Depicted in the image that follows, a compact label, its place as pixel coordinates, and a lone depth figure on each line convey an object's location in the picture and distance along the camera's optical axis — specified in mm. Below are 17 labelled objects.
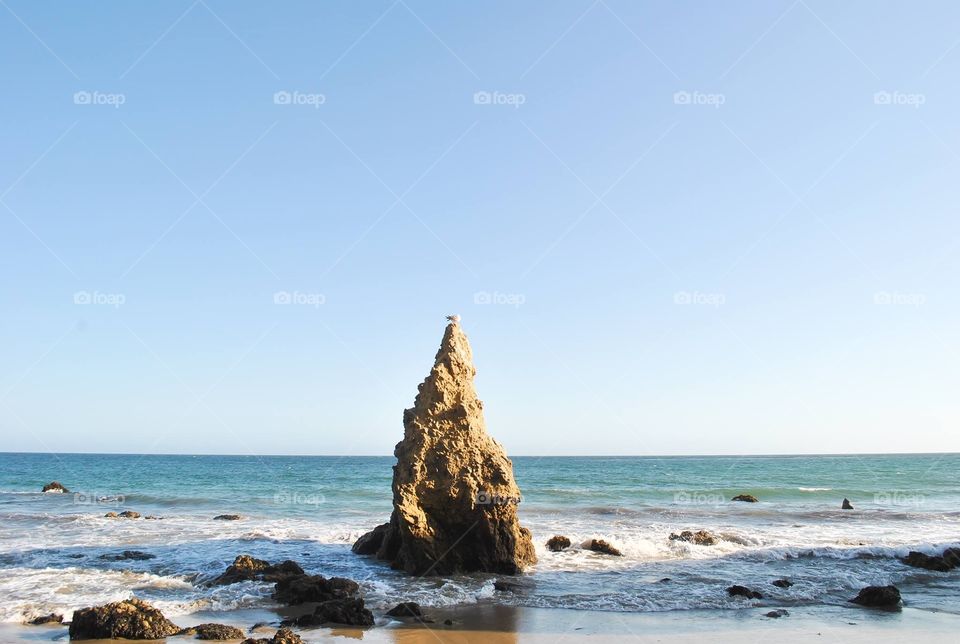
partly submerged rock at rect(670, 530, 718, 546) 22256
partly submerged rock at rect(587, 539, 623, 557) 20578
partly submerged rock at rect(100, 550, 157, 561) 19078
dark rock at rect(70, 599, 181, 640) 11047
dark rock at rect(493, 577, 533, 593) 15175
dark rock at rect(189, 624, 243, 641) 11055
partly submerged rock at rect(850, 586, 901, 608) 14117
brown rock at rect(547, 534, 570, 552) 20894
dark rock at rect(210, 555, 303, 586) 15633
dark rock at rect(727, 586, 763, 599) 14703
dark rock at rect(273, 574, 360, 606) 13914
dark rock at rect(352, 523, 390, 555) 20312
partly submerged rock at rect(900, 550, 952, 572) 18656
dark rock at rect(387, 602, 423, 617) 12906
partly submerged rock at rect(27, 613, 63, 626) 12166
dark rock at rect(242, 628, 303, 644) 10203
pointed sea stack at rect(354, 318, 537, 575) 17156
